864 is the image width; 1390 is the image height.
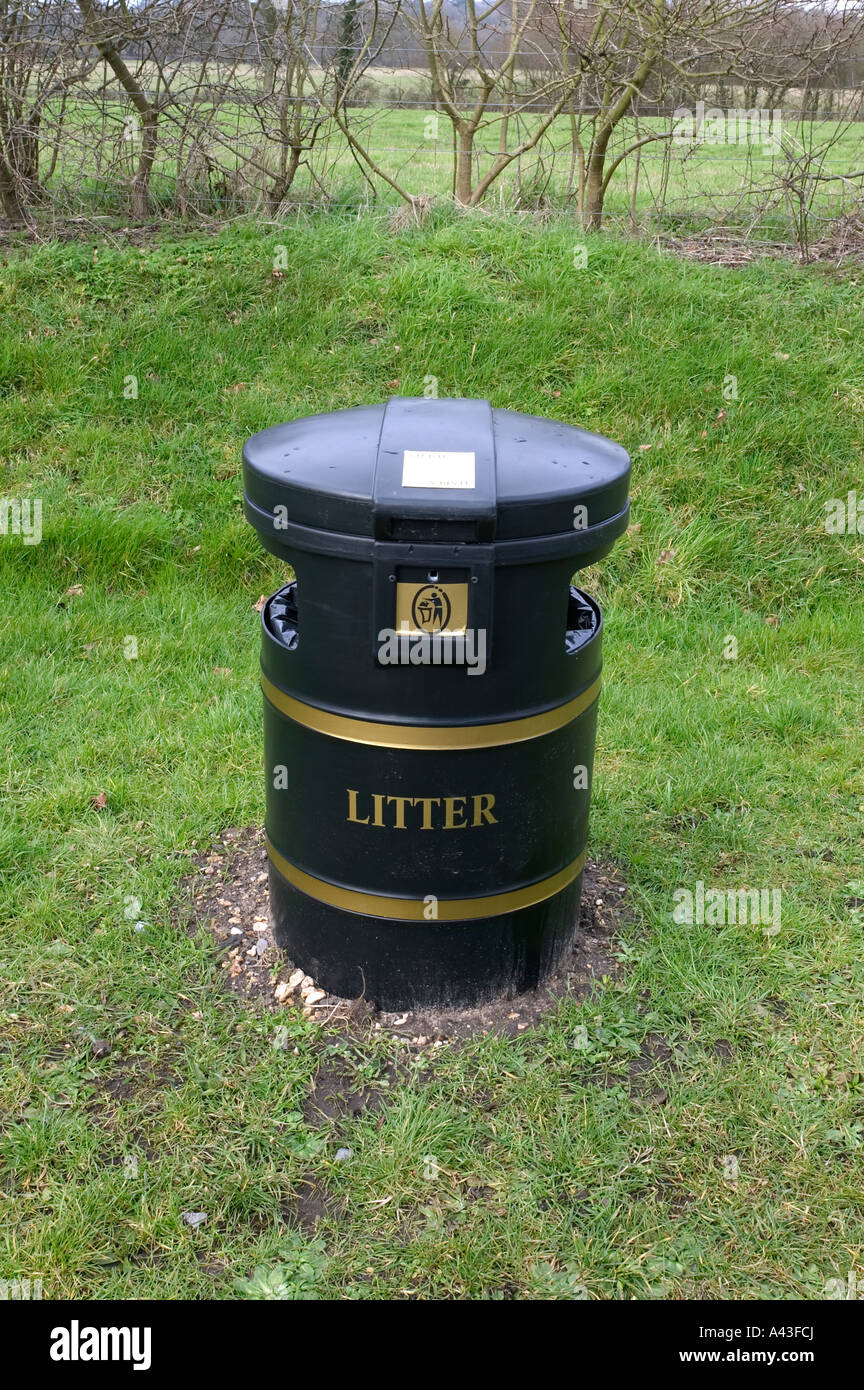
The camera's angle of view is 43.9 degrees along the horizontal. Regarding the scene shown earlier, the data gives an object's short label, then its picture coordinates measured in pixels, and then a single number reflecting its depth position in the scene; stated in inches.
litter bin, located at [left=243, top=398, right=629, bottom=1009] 92.0
